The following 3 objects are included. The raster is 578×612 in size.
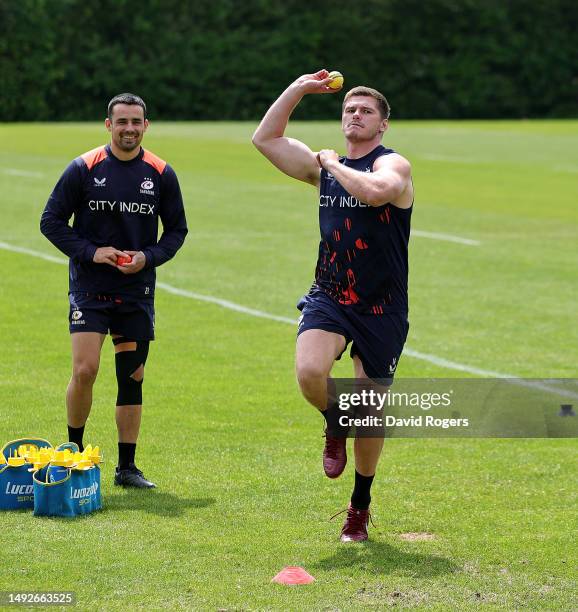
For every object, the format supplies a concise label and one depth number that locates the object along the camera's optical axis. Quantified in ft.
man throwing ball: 50.21
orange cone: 44.96
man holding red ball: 55.98
